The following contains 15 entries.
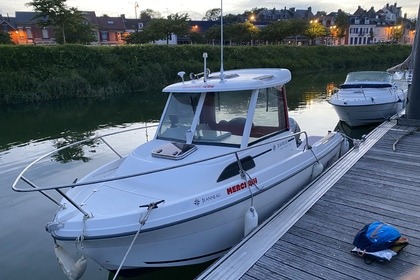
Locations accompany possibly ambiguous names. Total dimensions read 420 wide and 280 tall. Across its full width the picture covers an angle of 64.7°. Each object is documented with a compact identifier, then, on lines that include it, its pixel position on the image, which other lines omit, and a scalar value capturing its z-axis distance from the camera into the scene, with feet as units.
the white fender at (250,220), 14.84
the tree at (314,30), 176.57
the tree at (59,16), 107.76
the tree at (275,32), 167.23
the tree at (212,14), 294.25
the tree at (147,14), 228.59
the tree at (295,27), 167.02
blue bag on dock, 12.40
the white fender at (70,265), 12.51
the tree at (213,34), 180.57
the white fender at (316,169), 21.11
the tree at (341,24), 223.51
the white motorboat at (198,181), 13.10
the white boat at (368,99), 38.93
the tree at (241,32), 169.68
